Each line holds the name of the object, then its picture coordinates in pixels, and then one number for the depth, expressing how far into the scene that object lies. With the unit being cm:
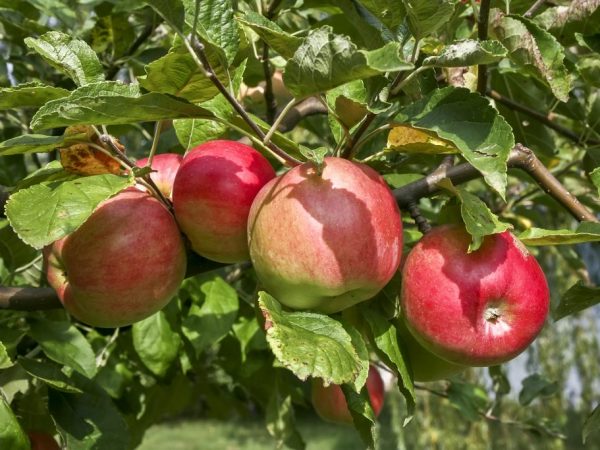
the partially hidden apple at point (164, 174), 106
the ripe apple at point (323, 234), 80
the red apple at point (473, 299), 86
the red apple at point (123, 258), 94
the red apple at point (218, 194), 91
